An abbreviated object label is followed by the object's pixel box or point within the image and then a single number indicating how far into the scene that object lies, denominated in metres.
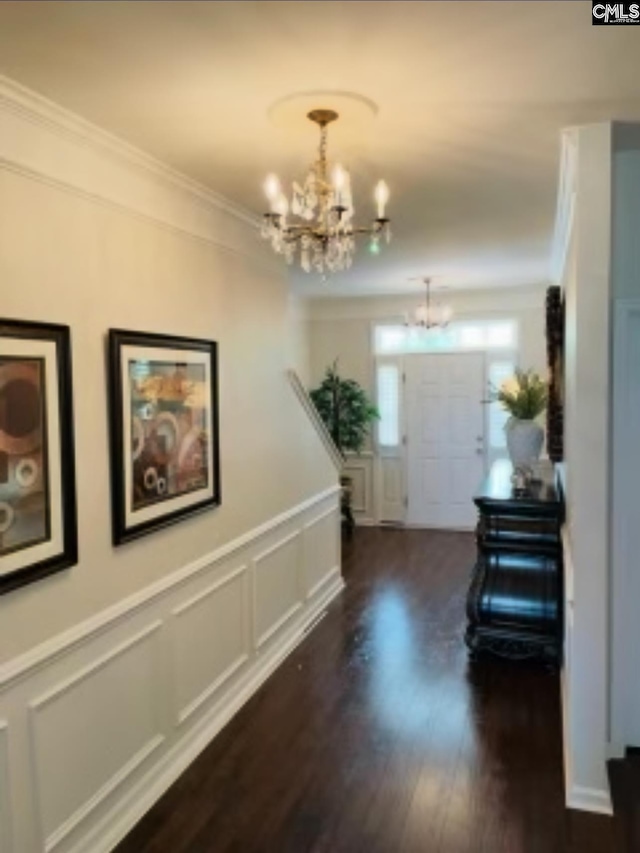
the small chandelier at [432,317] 6.34
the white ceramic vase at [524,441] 4.32
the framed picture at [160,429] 2.59
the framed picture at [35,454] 2.04
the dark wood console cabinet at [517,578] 3.78
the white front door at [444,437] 7.23
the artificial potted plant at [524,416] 4.33
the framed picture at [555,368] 4.13
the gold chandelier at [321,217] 2.16
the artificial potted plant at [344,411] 7.28
